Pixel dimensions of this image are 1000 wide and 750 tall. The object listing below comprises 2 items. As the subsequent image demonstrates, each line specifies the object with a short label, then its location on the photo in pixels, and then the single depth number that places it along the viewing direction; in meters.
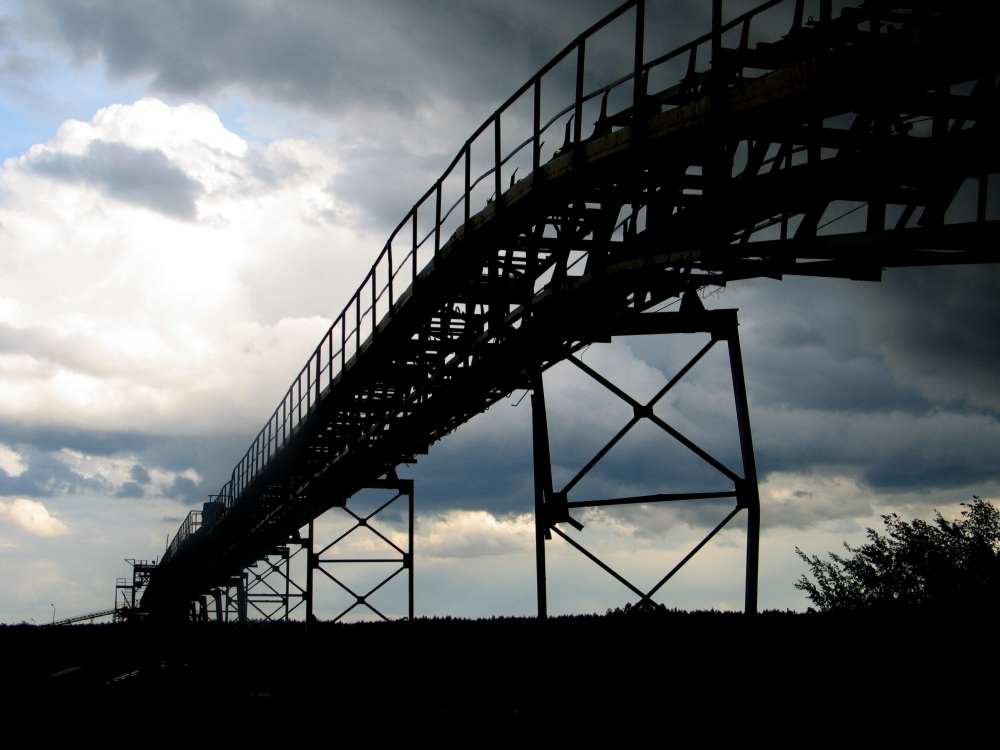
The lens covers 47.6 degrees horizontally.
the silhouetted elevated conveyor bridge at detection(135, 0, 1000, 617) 8.07
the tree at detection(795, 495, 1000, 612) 40.25
